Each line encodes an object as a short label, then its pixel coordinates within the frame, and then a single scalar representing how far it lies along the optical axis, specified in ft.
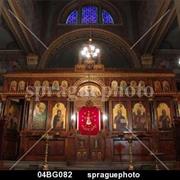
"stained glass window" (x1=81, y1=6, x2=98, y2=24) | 56.72
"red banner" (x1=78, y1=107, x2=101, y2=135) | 35.52
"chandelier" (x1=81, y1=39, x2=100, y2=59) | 40.01
